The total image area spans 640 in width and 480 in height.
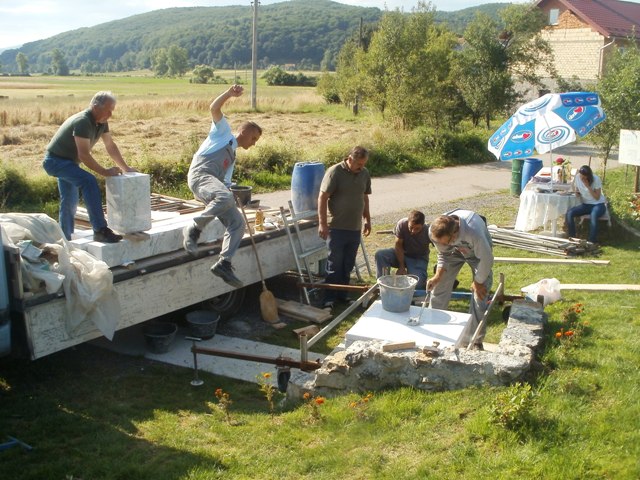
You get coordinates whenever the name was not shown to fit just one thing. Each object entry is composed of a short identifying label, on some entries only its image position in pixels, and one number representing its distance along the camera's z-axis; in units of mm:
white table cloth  10984
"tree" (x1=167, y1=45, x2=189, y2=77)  129750
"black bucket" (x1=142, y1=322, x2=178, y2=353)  6879
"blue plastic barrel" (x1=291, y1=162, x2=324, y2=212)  8695
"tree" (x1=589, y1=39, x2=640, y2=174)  14125
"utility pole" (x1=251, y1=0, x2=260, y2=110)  29164
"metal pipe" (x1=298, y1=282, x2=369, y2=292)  7645
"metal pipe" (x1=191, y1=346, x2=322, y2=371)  5648
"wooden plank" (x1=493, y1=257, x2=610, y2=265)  9612
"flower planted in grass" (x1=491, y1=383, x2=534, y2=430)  4227
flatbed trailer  5352
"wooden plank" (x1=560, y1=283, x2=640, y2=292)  8033
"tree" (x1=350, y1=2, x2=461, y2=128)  21672
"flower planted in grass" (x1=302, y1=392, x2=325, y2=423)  4791
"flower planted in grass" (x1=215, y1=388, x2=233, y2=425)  5121
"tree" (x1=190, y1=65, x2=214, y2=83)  93119
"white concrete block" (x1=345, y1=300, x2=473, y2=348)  5746
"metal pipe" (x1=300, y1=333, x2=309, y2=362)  5605
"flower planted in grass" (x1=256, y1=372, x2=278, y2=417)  5195
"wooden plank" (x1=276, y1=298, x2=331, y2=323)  7895
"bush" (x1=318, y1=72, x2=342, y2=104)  45406
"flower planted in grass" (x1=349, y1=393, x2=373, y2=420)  4801
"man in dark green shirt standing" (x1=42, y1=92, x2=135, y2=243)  6305
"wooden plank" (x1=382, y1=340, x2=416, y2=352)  5250
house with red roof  39406
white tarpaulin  5531
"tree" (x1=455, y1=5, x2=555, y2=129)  25234
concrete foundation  4938
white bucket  6297
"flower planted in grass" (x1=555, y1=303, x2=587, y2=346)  5627
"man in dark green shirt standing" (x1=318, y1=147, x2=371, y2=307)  8000
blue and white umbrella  10836
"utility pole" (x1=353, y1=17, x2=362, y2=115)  36684
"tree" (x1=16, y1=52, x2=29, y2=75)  164375
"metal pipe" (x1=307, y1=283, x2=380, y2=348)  5948
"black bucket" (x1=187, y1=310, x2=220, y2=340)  7234
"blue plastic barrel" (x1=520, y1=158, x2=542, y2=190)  13945
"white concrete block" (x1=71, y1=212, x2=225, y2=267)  6219
